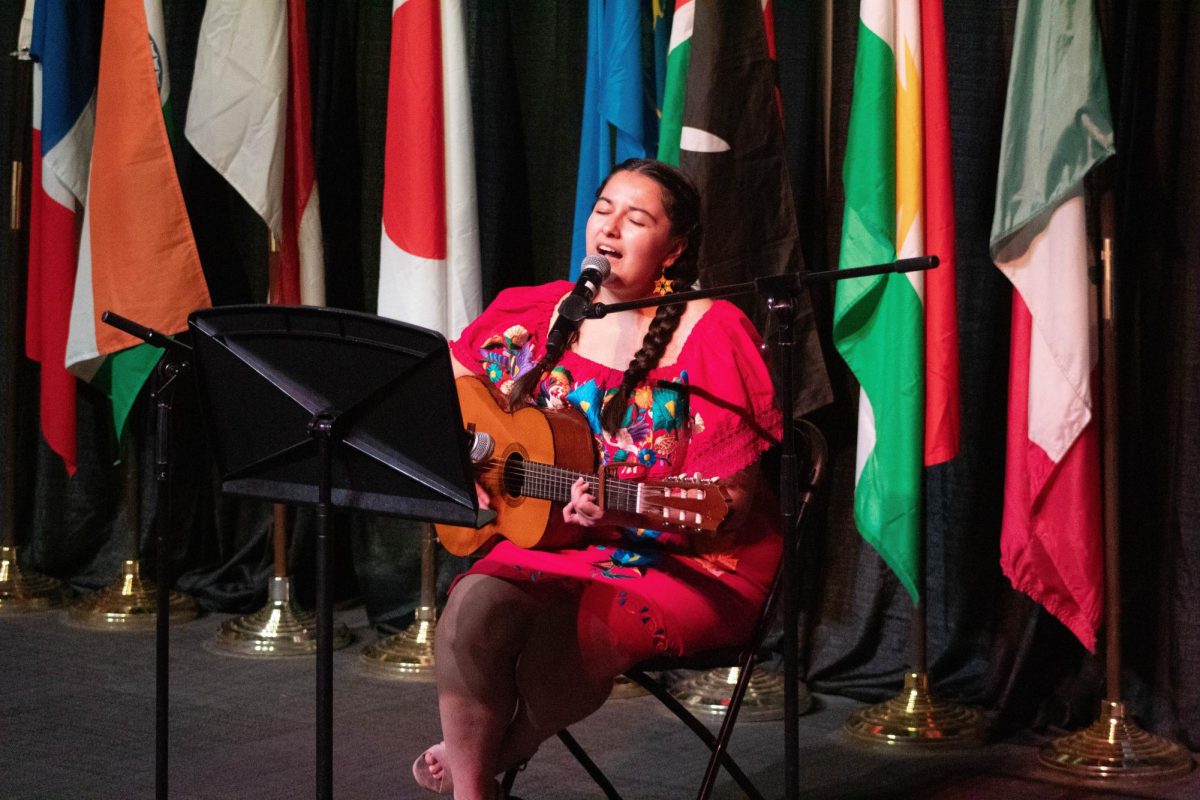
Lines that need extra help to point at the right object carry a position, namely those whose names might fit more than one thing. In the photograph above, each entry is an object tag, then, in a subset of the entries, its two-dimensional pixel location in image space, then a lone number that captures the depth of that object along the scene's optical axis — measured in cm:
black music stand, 405
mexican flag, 640
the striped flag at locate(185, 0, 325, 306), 870
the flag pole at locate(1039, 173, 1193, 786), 647
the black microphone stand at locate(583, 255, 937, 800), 439
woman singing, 481
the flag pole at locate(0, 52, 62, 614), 993
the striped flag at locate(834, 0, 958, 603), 686
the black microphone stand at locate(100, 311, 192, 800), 512
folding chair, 498
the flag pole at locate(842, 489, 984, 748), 701
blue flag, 766
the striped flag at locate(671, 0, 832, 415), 724
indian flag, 884
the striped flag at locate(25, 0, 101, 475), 955
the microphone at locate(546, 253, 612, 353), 476
